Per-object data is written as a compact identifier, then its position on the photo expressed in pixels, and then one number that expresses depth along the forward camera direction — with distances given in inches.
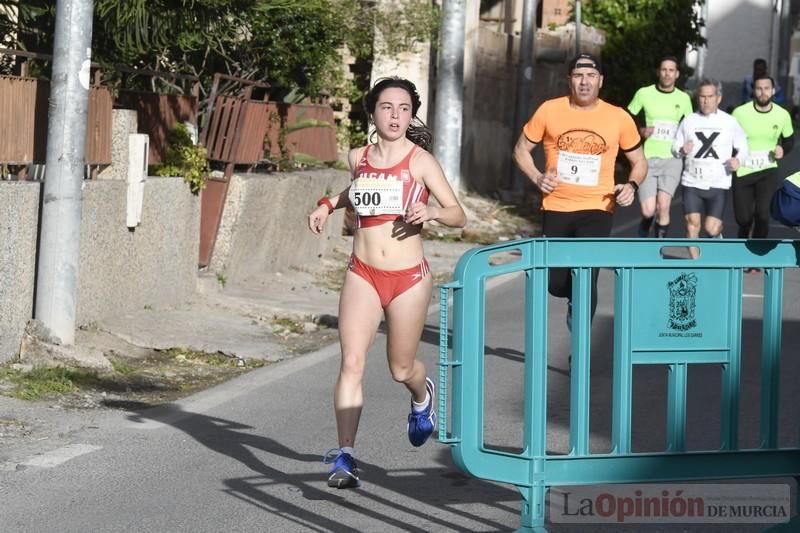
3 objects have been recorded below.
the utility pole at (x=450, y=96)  773.9
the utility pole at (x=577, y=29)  965.8
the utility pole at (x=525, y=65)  992.9
